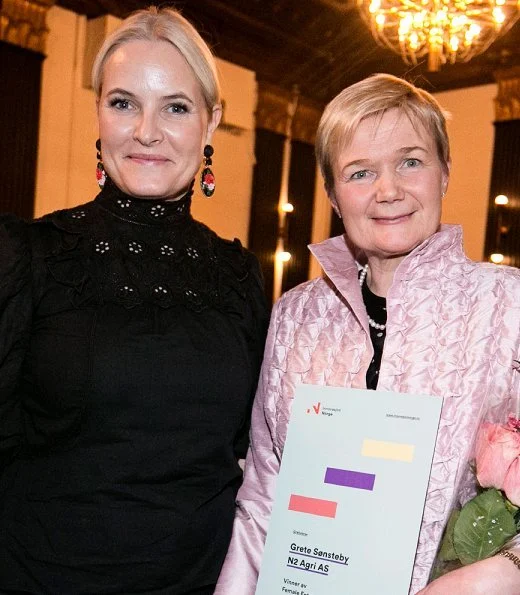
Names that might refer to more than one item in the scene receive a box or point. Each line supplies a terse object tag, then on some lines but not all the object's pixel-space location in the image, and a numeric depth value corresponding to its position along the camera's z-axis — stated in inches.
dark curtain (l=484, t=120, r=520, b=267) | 348.2
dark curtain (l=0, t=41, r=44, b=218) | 275.6
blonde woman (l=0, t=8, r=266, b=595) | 64.1
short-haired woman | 59.2
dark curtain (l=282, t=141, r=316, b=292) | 398.3
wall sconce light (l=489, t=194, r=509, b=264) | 350.3
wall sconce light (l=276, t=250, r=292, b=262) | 393.7
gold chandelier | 253.0
